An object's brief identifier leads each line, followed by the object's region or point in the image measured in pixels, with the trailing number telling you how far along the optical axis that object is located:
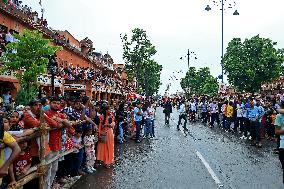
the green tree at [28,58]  18.53
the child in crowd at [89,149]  10.77
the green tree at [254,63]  51.09
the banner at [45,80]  23.37
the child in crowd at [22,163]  6.48
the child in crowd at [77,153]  10.02
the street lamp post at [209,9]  32.56
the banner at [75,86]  31.23
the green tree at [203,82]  104.38
